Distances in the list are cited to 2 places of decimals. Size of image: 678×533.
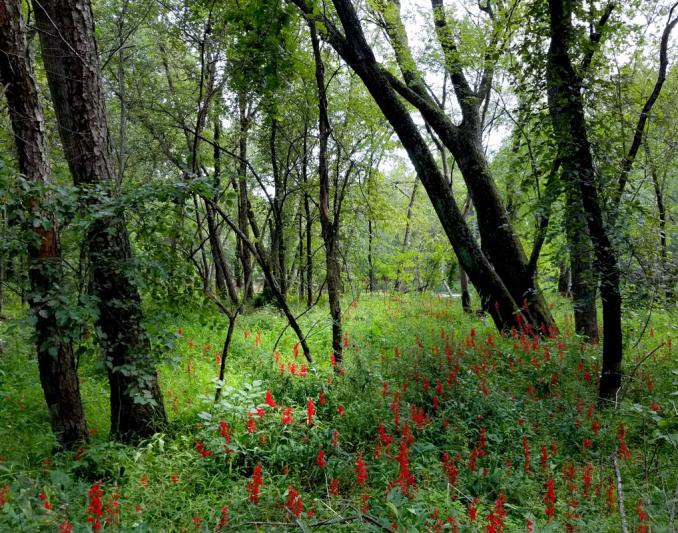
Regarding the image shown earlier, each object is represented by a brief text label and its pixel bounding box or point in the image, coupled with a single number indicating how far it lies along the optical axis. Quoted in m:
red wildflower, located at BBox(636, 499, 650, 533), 2.43
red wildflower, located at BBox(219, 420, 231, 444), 3.88
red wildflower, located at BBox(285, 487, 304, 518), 2.86
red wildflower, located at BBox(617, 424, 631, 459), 3.63
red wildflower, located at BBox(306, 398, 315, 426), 4.14
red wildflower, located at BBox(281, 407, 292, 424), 4.20
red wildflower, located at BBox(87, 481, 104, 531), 2.61
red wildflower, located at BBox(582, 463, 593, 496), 3.22
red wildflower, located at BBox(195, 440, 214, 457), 3.77
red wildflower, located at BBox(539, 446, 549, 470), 3.59
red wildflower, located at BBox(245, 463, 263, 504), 3.02
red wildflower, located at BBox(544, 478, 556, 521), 2.90
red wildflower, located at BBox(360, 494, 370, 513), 2.94
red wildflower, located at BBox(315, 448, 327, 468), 3.47
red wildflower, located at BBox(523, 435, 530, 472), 3.54
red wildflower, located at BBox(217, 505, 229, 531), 2.73
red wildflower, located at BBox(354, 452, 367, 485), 3.20
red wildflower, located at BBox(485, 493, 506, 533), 2.57
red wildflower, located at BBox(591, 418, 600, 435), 4.04
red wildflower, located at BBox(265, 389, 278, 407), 4.31
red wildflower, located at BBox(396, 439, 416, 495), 3.11
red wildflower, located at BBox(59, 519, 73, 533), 2.34
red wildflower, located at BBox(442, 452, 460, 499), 3.34
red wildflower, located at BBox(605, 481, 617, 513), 3.06
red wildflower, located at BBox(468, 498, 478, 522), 2.71
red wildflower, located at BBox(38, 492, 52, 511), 2.66
